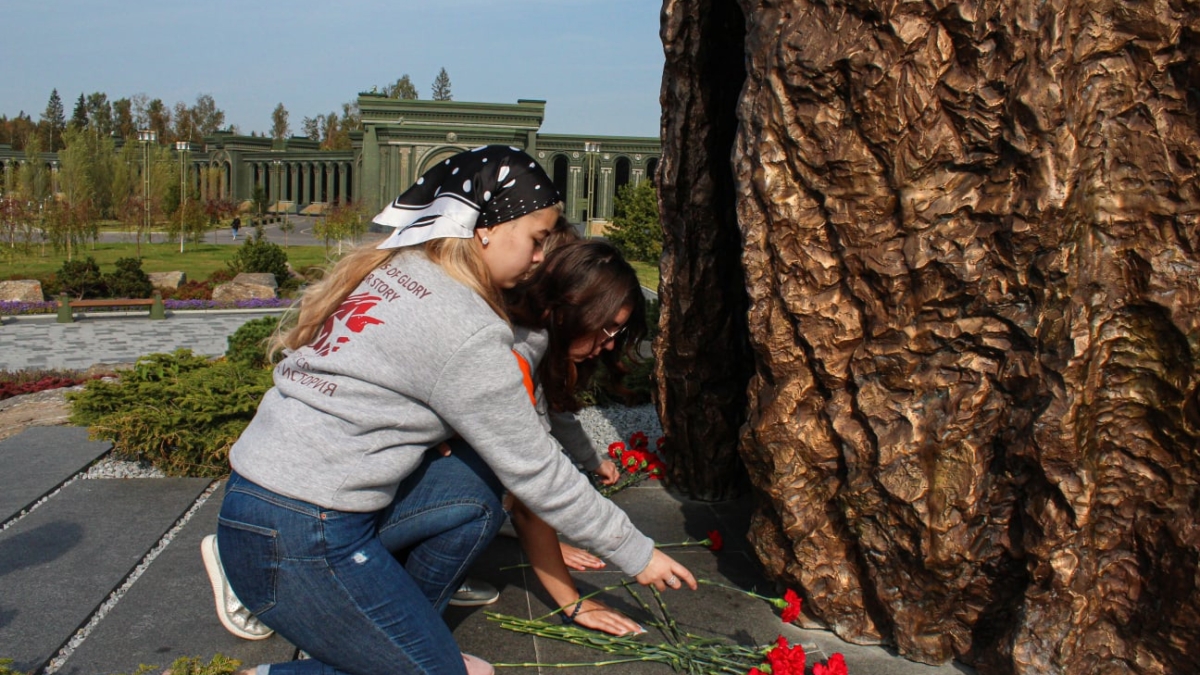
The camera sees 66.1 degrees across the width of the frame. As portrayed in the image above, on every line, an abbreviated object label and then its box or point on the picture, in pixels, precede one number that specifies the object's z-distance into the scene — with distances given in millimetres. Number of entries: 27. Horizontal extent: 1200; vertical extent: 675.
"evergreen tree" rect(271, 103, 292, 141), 80250
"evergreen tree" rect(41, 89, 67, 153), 74188
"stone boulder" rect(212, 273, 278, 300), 16281
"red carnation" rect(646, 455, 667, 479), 4586
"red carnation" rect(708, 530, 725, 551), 3574
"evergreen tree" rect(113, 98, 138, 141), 81294
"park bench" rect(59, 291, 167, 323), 13195
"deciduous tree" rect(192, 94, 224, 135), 80250
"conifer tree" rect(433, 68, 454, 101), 83812
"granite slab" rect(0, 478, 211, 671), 2893
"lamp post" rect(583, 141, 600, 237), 33900
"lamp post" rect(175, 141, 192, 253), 29609
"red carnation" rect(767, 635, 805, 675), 2426
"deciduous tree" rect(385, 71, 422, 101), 79000
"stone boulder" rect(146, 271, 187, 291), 17203
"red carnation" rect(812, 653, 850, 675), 2404
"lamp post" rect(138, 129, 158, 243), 37181
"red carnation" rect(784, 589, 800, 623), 2875
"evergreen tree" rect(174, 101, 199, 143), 78375
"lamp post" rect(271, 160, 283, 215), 53994
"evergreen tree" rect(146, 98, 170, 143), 78625
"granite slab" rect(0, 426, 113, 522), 4103
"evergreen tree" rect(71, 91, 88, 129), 83425
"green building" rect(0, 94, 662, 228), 40031
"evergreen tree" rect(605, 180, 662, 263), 22750
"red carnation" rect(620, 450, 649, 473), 4590
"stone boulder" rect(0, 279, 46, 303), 14781
